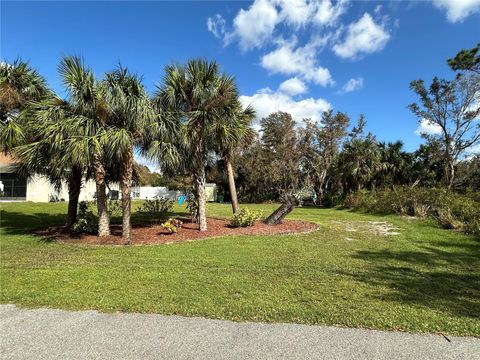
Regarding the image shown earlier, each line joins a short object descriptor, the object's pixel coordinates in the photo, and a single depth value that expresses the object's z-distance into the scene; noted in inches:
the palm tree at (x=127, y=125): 386.0
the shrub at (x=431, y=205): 516.1
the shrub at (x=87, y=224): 453.7
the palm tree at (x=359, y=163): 1096.2
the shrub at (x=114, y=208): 575.6
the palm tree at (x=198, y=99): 441.1
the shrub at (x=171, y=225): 441.7
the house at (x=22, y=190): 1159.6
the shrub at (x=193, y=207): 502.0
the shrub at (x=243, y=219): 486.0
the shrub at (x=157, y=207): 675.4
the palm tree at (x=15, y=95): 489.7
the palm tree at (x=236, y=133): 463.8
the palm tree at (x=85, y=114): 375.6
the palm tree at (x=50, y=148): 385.1
